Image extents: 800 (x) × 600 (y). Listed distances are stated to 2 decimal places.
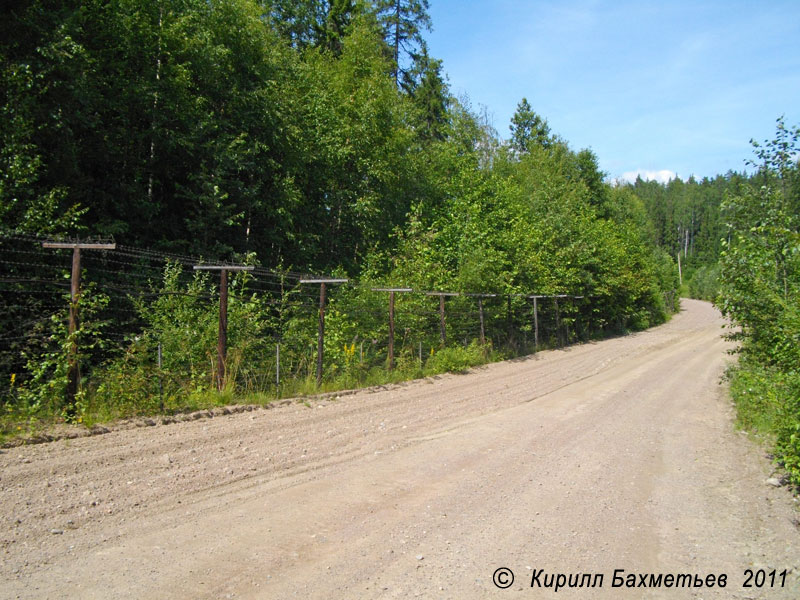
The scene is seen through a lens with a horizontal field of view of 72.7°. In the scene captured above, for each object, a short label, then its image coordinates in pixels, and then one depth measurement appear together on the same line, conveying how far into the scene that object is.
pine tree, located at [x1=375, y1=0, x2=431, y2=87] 32.53
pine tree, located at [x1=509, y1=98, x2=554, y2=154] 49.47
